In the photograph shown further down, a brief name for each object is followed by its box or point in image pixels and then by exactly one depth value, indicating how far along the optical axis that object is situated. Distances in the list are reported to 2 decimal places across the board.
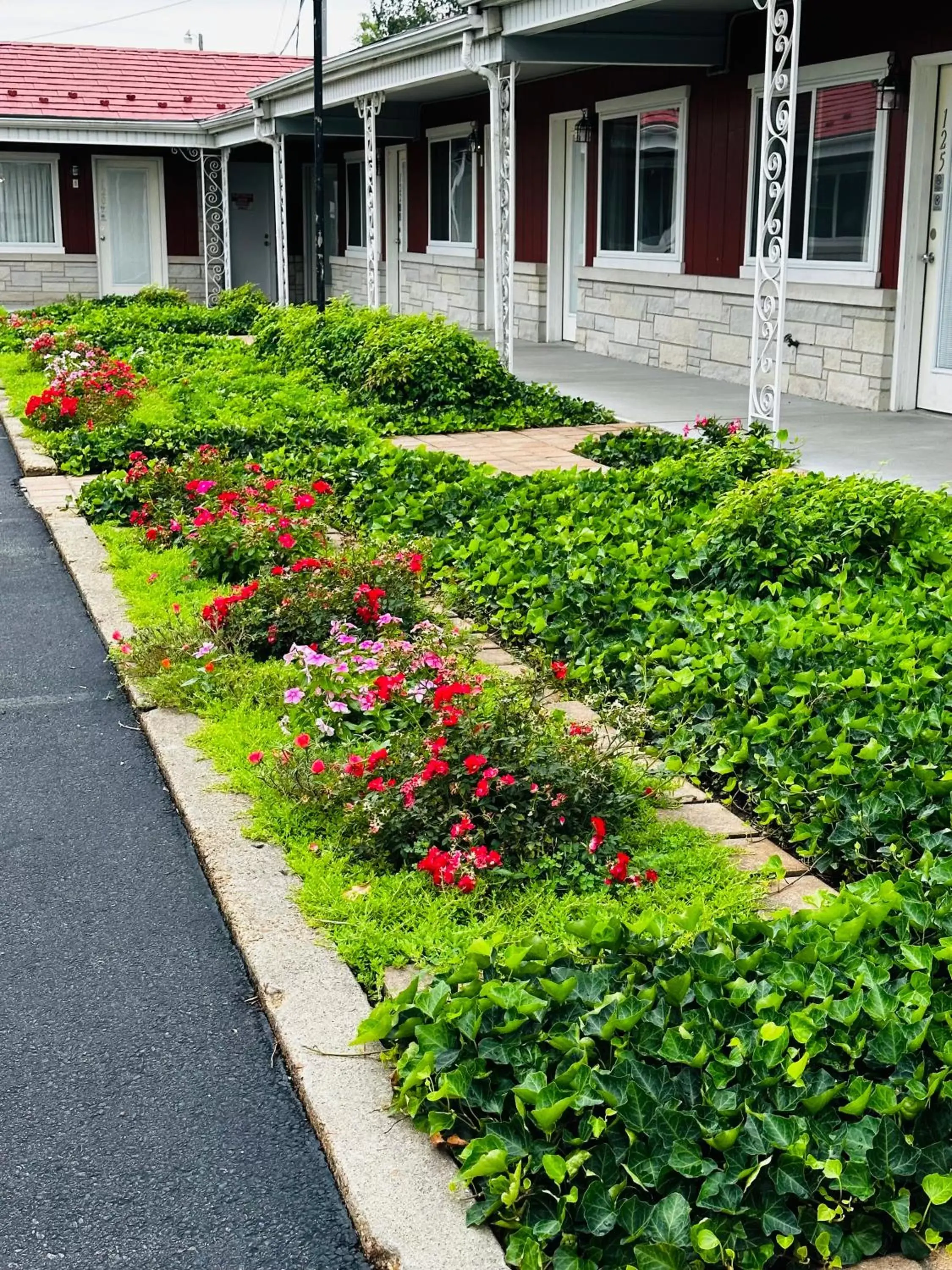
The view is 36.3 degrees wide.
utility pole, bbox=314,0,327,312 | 17.61
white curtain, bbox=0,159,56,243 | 26.88
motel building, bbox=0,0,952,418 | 11.45
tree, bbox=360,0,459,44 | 61.16
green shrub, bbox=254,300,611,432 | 11.91
